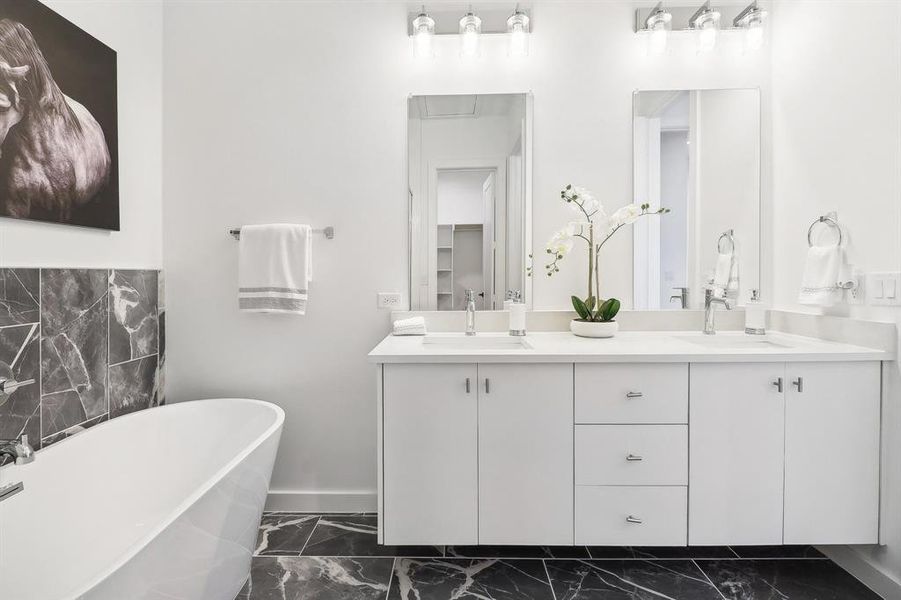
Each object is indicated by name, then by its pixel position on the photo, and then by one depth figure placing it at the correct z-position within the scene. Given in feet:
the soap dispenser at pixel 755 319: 6.13
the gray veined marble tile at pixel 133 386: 5.87
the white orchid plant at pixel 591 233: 6.20
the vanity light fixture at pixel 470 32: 6.35
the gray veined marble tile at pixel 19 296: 4.44
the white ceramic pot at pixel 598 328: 6.04
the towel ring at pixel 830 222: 5.39
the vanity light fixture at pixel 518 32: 6.38
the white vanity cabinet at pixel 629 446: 4.83
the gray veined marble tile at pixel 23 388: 4.46
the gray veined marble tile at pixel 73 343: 4.92
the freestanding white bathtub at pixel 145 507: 3.37
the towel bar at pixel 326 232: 6.63
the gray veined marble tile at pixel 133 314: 5.85
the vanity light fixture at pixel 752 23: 6.36
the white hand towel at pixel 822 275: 5.16
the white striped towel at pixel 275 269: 6.32
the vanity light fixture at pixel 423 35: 6.40
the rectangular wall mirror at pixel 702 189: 6.56
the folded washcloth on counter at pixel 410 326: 6.21
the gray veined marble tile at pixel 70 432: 4.91
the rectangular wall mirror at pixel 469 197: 6.63
